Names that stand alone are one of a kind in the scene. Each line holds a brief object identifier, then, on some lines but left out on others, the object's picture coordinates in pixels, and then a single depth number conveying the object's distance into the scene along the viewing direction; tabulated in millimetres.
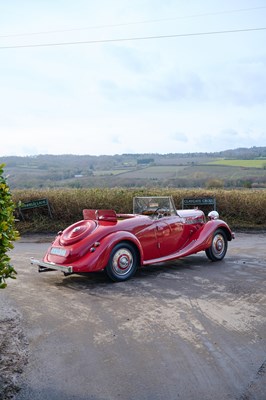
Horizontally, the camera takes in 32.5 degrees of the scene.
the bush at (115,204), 17391
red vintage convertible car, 8391
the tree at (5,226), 5172
